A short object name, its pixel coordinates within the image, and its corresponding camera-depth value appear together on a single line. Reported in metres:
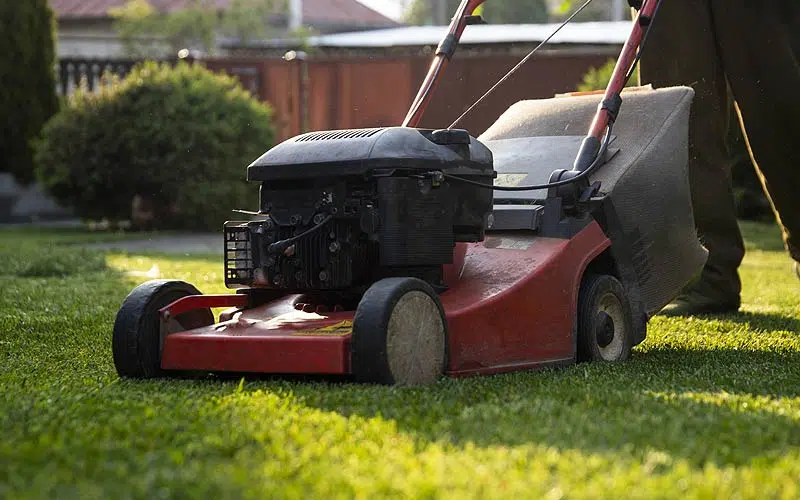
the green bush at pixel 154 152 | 12.66
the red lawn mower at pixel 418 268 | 3.76
